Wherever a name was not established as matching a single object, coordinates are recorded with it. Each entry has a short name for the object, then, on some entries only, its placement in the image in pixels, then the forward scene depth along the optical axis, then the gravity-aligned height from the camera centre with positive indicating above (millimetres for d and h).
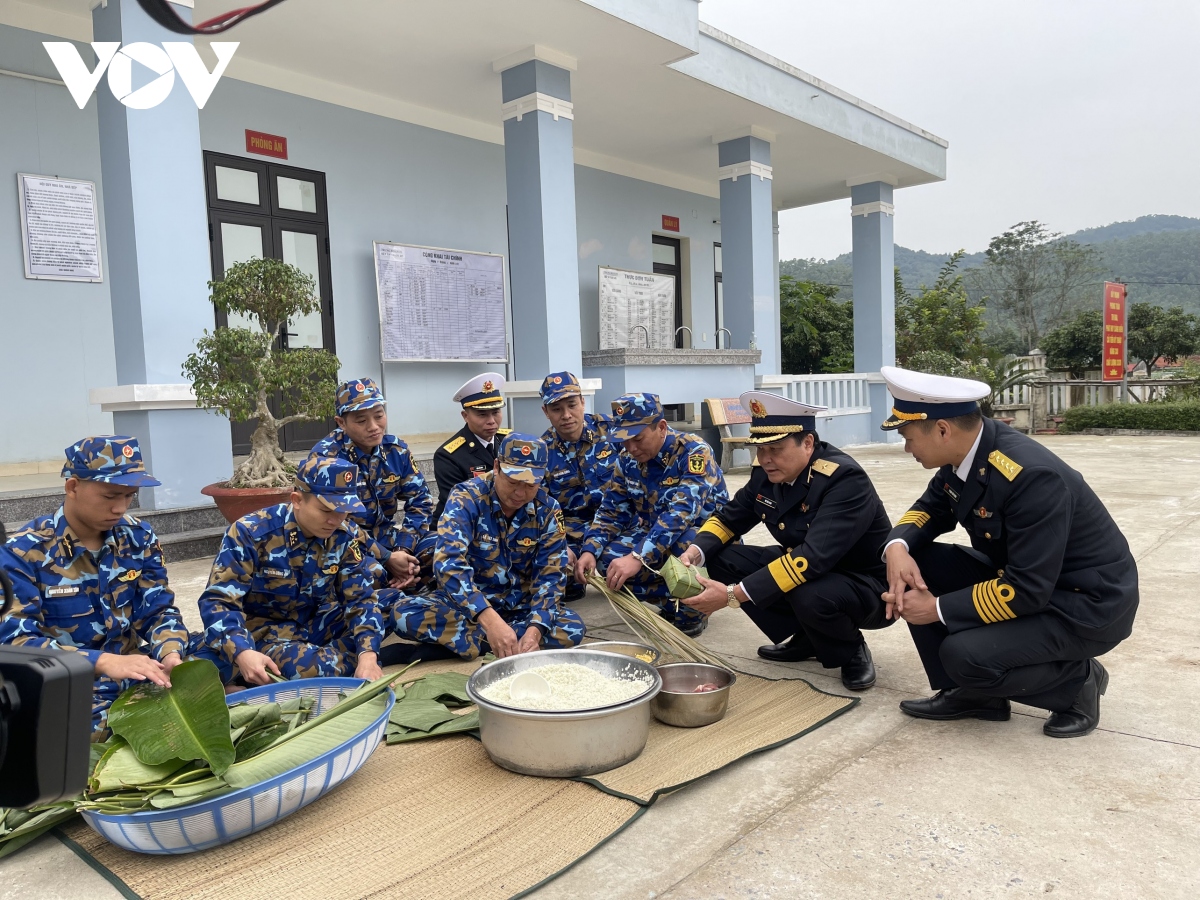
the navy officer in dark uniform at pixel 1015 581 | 2432 -625
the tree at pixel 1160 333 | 22781 +856
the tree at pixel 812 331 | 18375 +1021
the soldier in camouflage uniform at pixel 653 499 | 3758 -548
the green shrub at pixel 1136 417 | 13883 -864
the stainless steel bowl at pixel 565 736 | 2277 -963
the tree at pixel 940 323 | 20484 +1244
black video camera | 872 -333
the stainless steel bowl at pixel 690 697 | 2666 -1009
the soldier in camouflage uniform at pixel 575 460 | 4410 -395
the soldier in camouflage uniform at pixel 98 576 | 2406 -512
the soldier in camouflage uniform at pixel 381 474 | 4035 -400
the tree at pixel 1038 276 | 38688 +4316
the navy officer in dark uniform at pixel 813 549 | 3021 -633
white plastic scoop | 2422 -864
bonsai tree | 5223 +180
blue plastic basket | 1889 -956
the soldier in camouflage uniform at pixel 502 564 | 3148 -694
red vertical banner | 15000 +598
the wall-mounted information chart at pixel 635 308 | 10688 +986
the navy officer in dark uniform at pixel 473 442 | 4629 -292
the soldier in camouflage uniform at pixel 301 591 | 2771 -679
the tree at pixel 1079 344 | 21078 +621
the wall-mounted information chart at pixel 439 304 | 8336 +892
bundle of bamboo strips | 3109 -935
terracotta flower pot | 5164 -615
